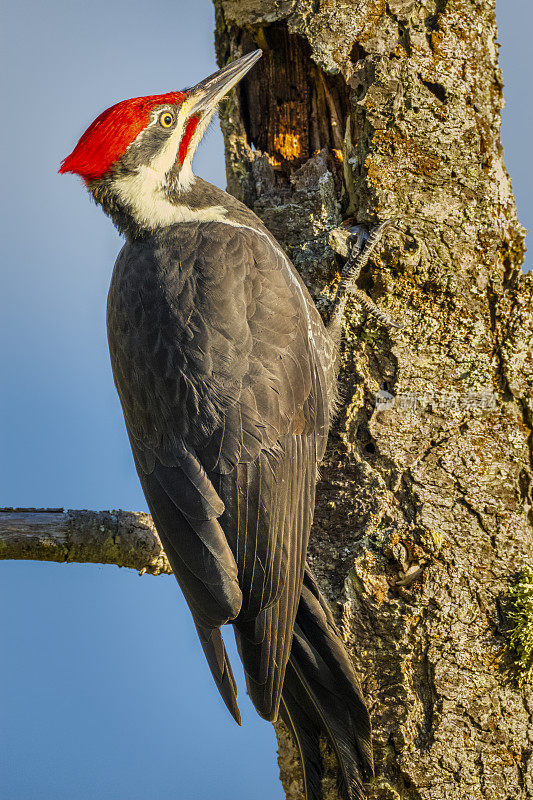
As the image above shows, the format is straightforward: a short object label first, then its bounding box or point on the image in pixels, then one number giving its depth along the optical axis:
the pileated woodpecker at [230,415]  7.99
